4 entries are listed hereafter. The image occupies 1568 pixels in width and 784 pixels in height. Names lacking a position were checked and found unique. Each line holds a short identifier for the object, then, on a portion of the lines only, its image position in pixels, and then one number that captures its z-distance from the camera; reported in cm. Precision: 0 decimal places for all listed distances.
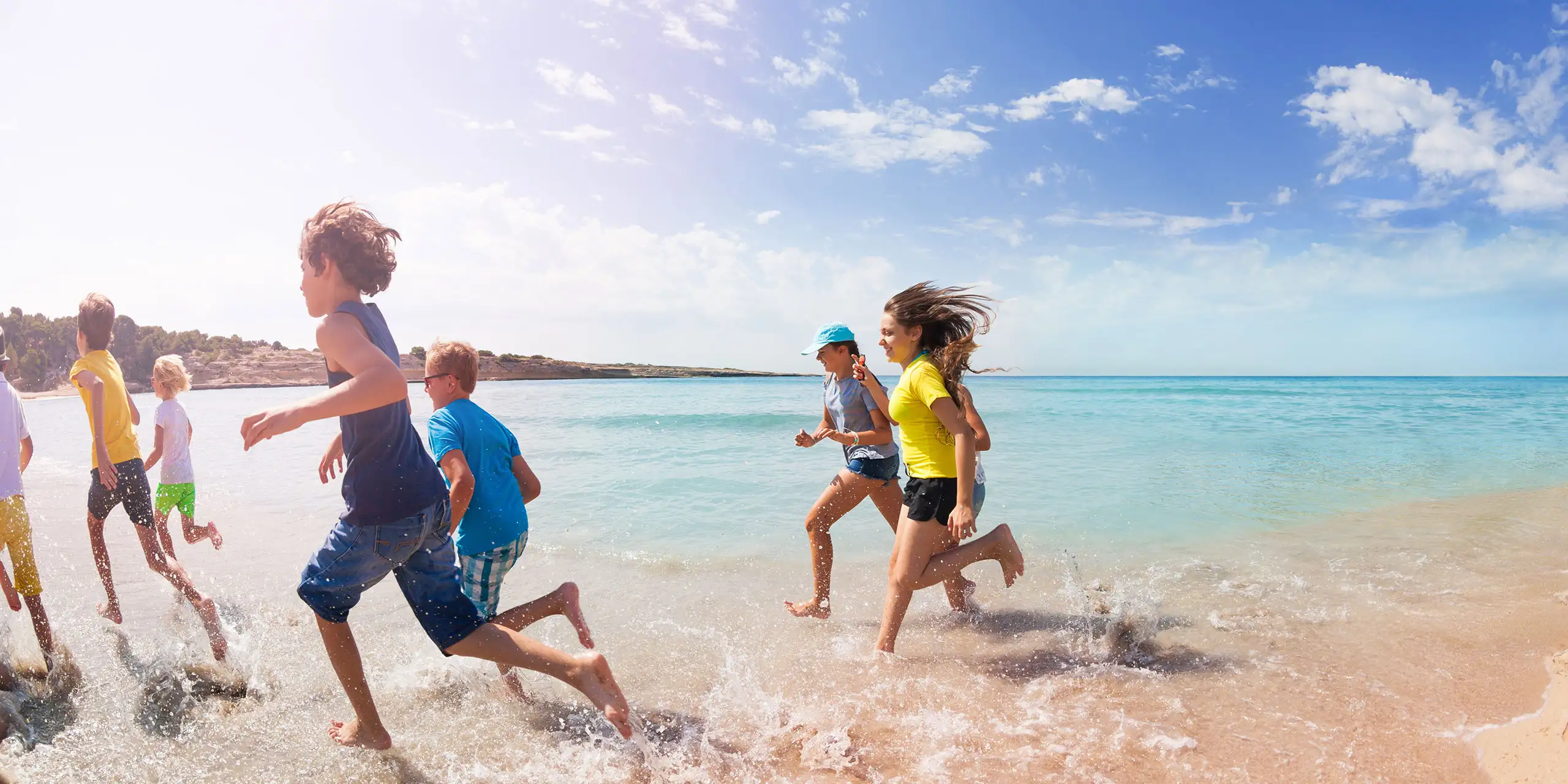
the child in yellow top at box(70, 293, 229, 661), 414
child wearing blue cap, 446
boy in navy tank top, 257
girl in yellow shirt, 369
